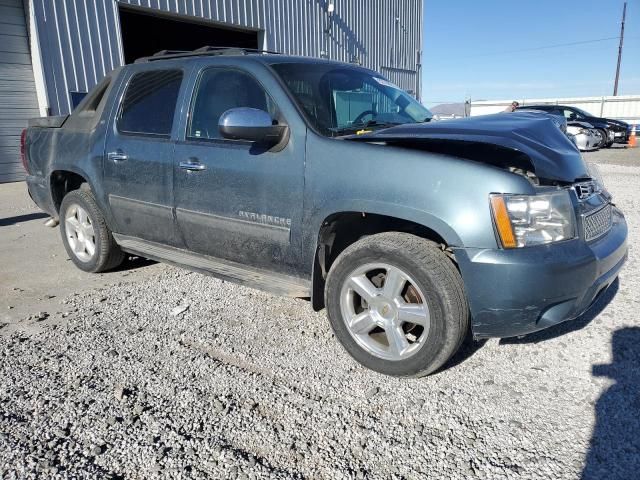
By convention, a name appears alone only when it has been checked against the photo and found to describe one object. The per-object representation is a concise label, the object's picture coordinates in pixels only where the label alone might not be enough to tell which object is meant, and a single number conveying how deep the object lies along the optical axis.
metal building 9.88
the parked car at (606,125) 19.12
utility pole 42.34
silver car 17.62
